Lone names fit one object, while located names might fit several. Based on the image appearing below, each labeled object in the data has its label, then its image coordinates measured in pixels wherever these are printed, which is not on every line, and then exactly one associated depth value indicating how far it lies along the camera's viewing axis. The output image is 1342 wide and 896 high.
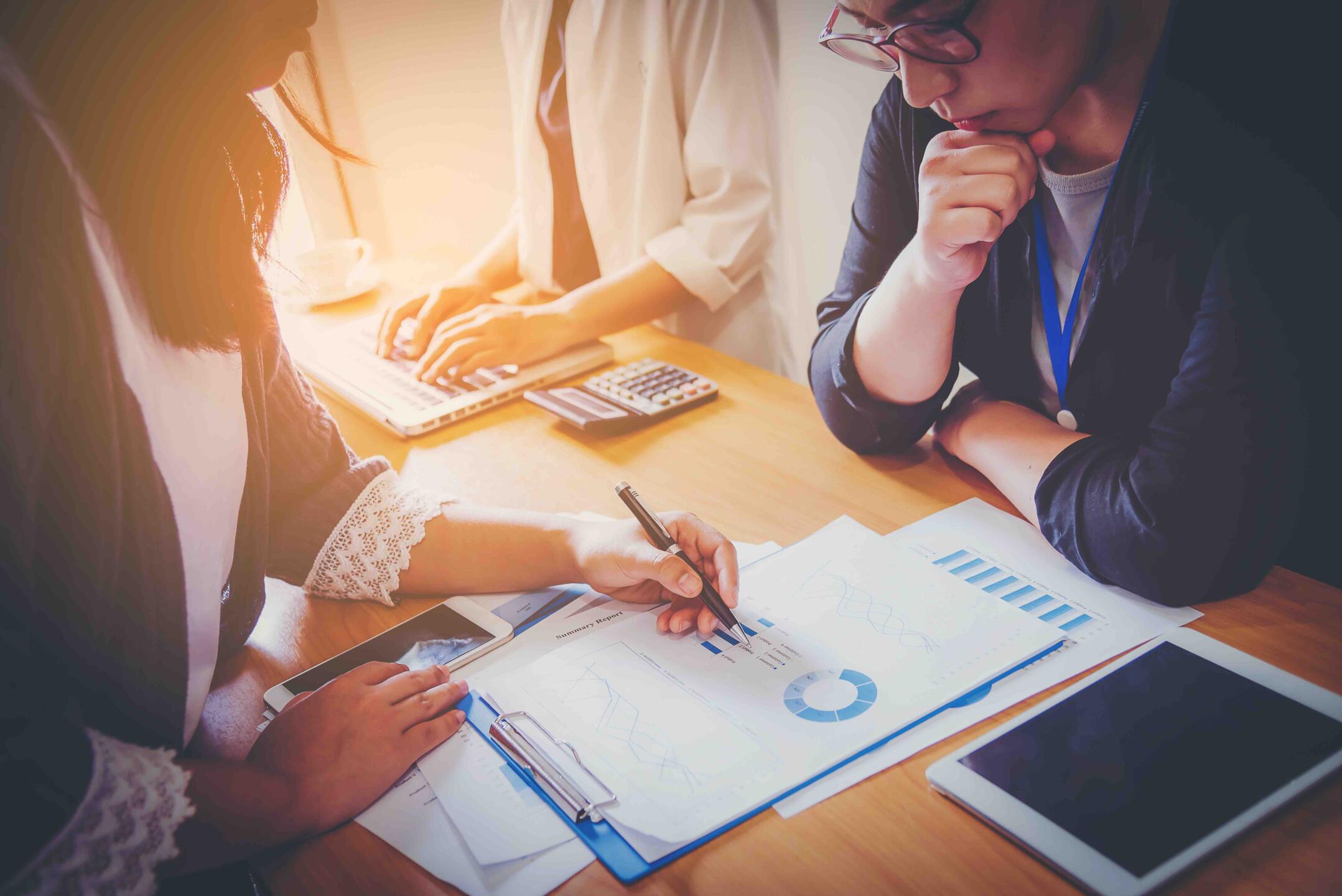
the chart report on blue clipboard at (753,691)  0.52
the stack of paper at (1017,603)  0.56
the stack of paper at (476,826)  0.49
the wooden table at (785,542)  0.47
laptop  1.09
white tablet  0.46
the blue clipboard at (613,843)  0.48
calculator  1.04
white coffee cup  1.59
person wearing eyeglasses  0.63
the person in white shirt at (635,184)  1.31
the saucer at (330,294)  1.60
